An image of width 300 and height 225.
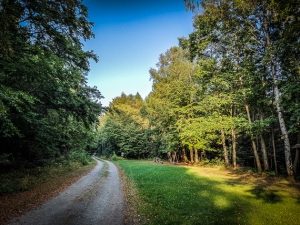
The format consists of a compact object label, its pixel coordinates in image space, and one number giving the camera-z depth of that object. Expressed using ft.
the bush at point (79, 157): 82.35
